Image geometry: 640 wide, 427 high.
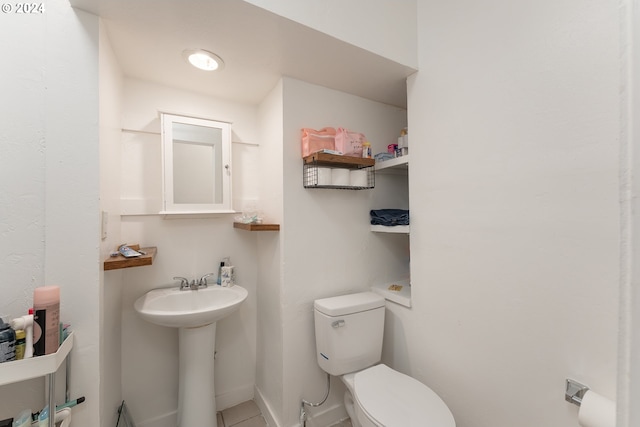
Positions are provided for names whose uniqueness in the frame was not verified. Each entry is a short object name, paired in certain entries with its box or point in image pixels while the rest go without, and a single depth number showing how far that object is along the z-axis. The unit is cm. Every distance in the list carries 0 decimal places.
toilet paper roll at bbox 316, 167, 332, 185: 145
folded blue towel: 162
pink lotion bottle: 84
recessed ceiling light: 131
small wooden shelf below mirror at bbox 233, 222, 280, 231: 150
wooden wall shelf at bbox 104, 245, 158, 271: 110
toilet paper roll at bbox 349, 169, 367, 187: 156
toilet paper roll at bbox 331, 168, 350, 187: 149
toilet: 110
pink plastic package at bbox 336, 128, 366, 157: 154
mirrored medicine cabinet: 155
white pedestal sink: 143
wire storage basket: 145
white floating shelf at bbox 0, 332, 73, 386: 79
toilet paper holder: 88
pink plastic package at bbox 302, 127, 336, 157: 149
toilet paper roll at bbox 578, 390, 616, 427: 76
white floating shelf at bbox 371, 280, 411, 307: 155
